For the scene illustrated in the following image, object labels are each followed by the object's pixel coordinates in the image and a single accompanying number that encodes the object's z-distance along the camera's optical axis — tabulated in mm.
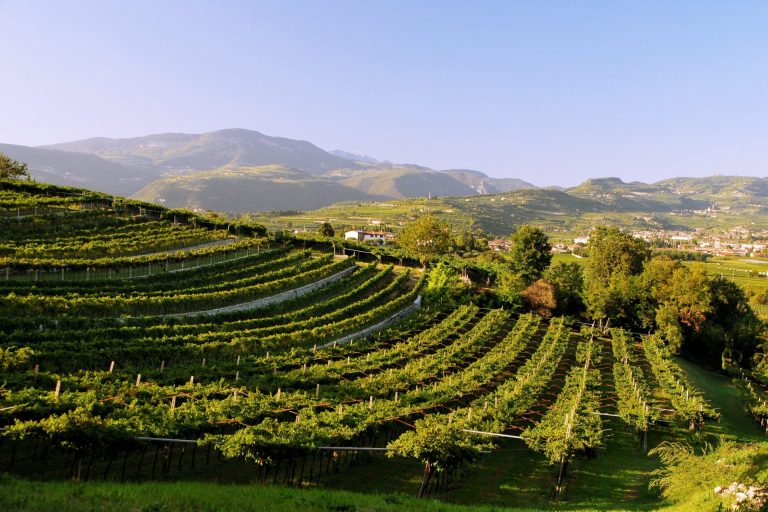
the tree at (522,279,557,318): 52781
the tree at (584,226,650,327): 53156
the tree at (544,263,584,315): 56406
